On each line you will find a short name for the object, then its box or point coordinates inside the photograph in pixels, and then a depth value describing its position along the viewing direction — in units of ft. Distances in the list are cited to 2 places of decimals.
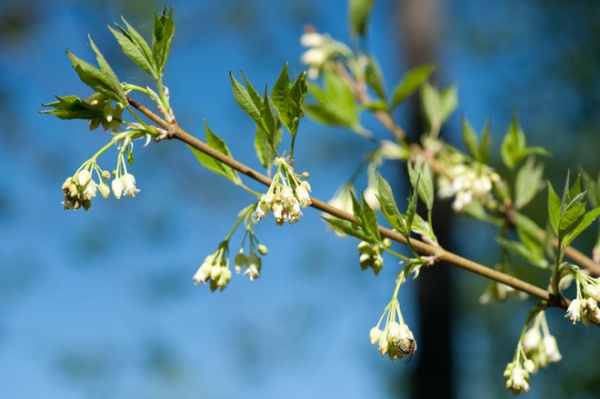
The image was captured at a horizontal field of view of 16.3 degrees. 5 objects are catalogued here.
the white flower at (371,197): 3.28
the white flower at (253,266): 2.73
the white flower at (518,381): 2.67
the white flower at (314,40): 3.38
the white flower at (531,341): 2.88
